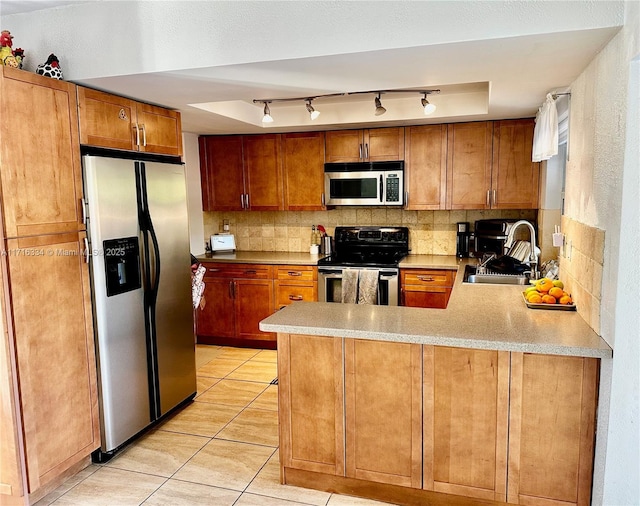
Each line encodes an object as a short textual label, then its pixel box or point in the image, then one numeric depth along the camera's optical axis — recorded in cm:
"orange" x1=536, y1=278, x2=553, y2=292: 282
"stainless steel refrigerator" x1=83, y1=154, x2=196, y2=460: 276
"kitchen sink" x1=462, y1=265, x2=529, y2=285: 370
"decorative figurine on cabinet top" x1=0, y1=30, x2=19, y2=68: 230
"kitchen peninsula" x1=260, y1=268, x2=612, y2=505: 214
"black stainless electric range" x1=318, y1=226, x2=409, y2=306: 448
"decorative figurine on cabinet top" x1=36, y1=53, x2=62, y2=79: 247
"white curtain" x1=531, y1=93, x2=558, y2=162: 276
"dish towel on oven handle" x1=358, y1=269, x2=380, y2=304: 449
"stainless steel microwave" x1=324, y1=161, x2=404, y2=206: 461
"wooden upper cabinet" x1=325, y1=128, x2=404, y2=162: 460
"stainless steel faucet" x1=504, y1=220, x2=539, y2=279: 364
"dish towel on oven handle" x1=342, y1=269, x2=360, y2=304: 454
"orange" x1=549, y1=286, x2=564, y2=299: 270
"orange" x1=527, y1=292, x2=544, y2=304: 273
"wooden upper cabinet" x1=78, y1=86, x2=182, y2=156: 270
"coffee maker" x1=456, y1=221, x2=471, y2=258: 476
